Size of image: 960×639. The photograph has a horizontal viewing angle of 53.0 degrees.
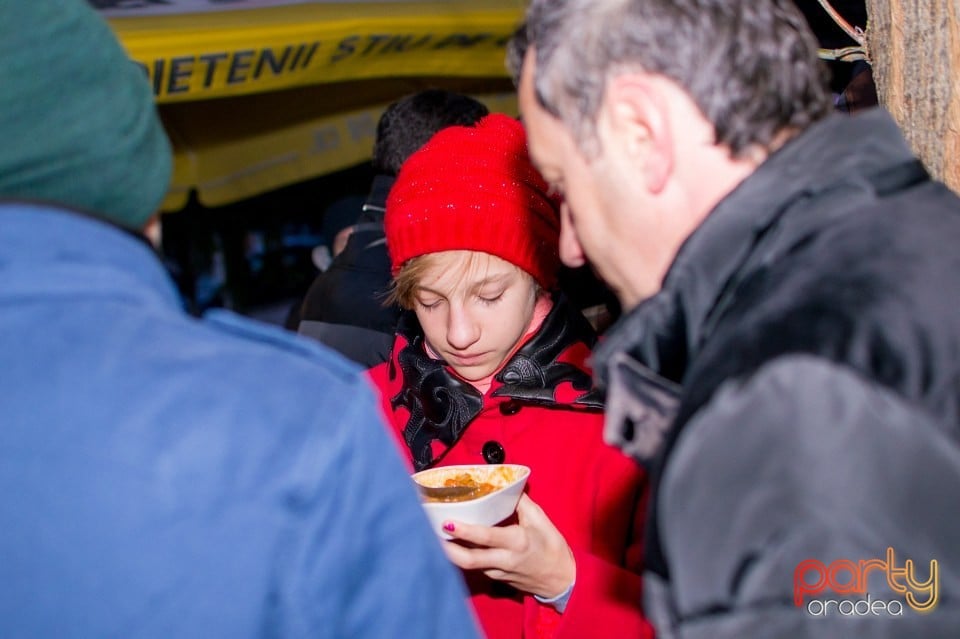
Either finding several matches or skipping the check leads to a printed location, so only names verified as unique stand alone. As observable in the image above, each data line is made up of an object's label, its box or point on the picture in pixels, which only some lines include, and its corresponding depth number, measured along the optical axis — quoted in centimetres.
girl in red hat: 218
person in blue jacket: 92
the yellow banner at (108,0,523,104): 420
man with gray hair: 96
